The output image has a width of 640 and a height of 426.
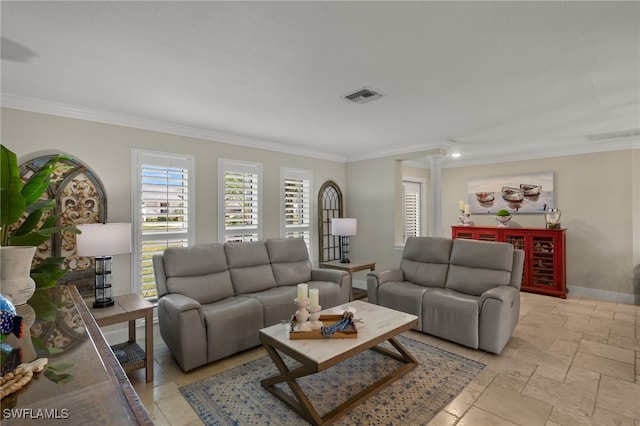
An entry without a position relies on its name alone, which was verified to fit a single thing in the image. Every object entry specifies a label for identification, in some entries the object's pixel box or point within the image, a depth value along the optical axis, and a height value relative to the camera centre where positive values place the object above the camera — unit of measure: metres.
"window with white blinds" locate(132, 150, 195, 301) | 3.54 +0.08
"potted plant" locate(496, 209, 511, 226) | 5.61 -0.05
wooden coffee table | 2.04 -0.93
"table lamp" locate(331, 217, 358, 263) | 4.96 -0.21
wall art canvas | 5.46 +0.39
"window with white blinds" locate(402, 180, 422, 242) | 6.94 +0.17
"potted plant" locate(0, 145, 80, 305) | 1.83 +0.00
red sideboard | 4.92 -0.68
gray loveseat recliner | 3.07 -0.86
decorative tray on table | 2.29 -0.87
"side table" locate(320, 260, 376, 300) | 4.60 -0.77
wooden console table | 0.66 -0.42
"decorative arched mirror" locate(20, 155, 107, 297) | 3.01 +0.07
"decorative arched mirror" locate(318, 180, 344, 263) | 5.52 -0.02
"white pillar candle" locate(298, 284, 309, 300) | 2.40 -0.59
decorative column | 5.00 +0.27
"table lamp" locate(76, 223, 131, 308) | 2.59 -0.27
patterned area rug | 2.12 -1.36
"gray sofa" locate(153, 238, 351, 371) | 2.76 -0.85
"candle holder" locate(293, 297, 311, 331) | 2.37 -0.77
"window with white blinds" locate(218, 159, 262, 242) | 4.25 +0.21
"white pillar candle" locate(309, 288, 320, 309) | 2.41 -0.65
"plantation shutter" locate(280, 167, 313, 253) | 4.96 +0.19
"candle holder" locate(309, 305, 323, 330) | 2.39 -0.80
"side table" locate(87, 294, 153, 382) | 2.46 -0.83
